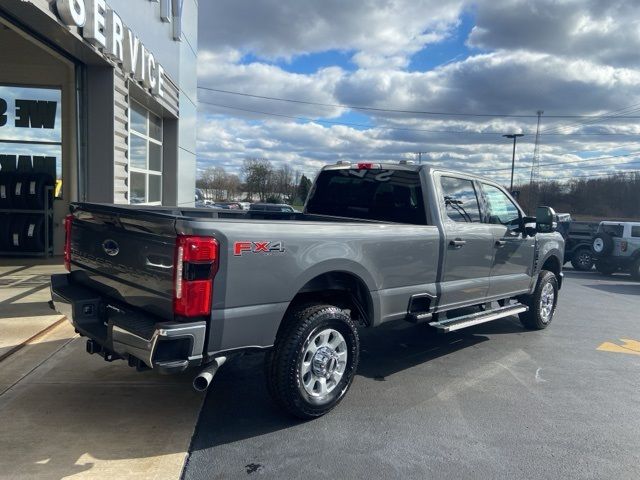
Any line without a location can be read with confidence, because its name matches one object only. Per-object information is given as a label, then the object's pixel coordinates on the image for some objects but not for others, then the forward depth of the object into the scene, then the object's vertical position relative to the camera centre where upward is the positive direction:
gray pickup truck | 3.18 -0.64
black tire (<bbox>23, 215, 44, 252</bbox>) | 10.71 -1.14
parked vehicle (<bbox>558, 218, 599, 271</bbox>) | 16.84 -1.20
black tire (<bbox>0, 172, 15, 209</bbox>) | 10.90 -0.29
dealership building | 7.90 +1.64
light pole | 51.20 +6.06
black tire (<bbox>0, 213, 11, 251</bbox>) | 10.71 -1.14
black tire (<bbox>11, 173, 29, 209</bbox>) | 10.79 -0.26
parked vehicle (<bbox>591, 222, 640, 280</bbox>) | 14.98 -1.16
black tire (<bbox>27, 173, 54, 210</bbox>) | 10.80 -0.25
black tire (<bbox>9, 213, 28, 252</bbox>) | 10.66 -1.16
